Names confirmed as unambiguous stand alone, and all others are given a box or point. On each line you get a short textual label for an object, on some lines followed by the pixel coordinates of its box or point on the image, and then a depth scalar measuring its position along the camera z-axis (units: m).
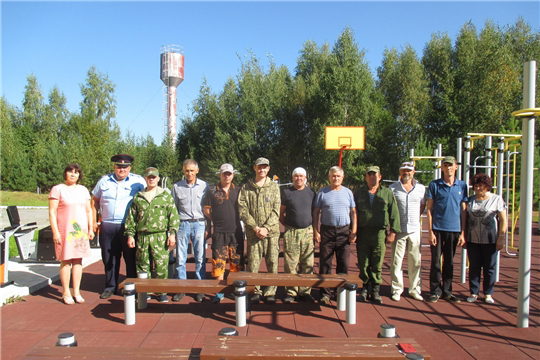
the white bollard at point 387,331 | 2.99
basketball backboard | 11.60
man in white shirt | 5.24
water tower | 50.47
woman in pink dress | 4.99
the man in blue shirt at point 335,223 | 5.06
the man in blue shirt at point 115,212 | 5.30
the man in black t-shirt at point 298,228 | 5.06
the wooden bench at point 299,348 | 2.60
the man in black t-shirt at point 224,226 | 5.16
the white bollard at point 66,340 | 2.80
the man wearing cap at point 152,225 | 5.00
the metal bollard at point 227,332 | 2.94
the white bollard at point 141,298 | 4.89
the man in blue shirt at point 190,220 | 5.27
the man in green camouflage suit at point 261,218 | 5.02
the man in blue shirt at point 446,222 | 5.16
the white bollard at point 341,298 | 4.79
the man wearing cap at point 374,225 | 5.06
